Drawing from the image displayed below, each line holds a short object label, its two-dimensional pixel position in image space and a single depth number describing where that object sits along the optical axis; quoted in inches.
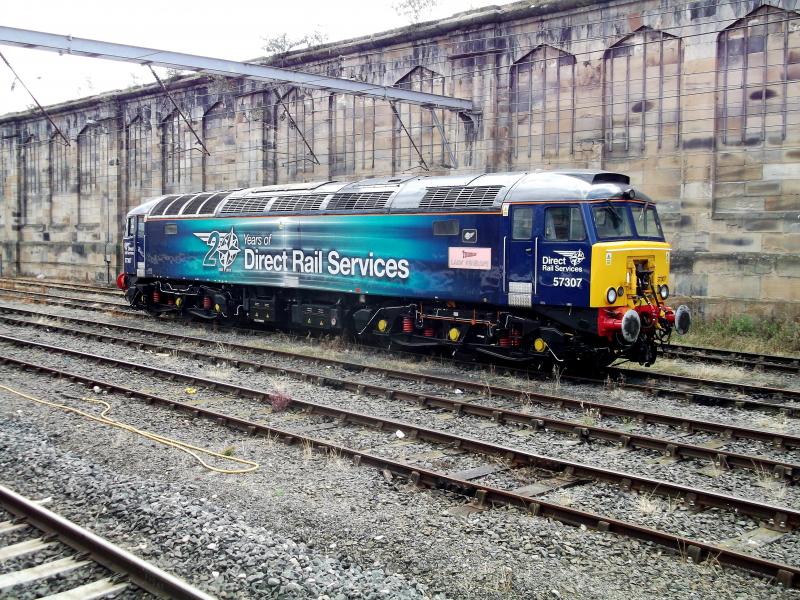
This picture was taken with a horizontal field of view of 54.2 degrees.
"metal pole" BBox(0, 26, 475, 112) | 601.2
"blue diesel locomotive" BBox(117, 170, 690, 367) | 492.7
